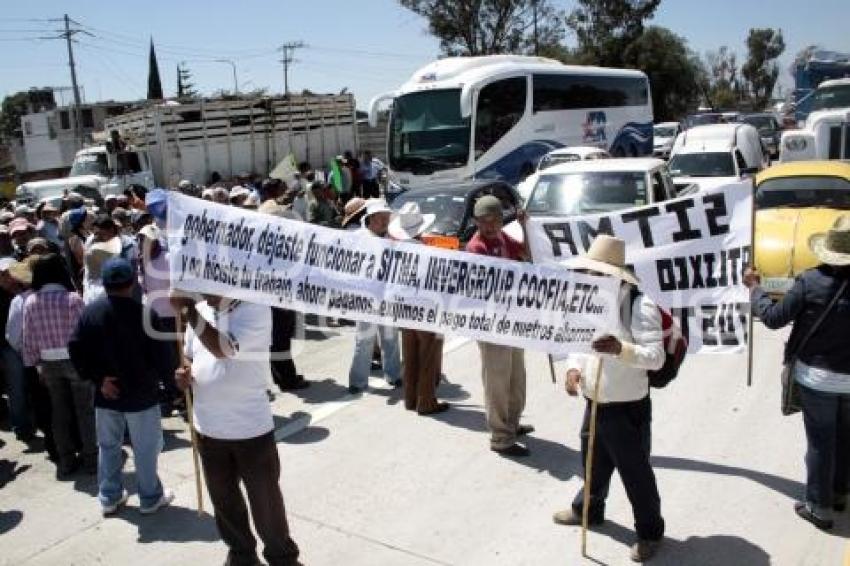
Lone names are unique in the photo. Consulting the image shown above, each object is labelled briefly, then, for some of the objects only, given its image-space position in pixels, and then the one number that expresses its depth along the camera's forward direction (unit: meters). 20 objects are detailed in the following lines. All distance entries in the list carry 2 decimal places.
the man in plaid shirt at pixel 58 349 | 5.65
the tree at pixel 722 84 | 67.81
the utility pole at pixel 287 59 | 70.25
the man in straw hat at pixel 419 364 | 6.48
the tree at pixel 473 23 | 42.31
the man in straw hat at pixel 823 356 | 4.12
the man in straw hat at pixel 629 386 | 3.91
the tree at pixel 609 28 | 47.72
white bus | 18.66
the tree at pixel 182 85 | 69.97
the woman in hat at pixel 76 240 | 8.88
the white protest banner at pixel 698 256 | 4.73
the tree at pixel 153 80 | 67.44
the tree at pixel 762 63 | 65.44
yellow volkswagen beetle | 8.34
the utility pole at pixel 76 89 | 44.59
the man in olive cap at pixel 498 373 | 5.57
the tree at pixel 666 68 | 50.75
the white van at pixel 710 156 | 15.26
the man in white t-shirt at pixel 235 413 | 3.77
